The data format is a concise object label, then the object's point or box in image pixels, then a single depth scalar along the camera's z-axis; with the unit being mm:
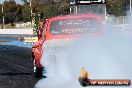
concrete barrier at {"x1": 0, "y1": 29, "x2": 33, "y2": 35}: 57800
